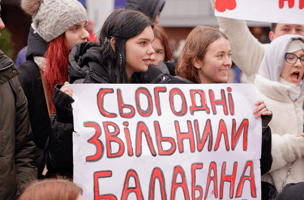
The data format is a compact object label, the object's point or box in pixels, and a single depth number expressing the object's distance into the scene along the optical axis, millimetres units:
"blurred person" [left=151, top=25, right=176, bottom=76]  3353
